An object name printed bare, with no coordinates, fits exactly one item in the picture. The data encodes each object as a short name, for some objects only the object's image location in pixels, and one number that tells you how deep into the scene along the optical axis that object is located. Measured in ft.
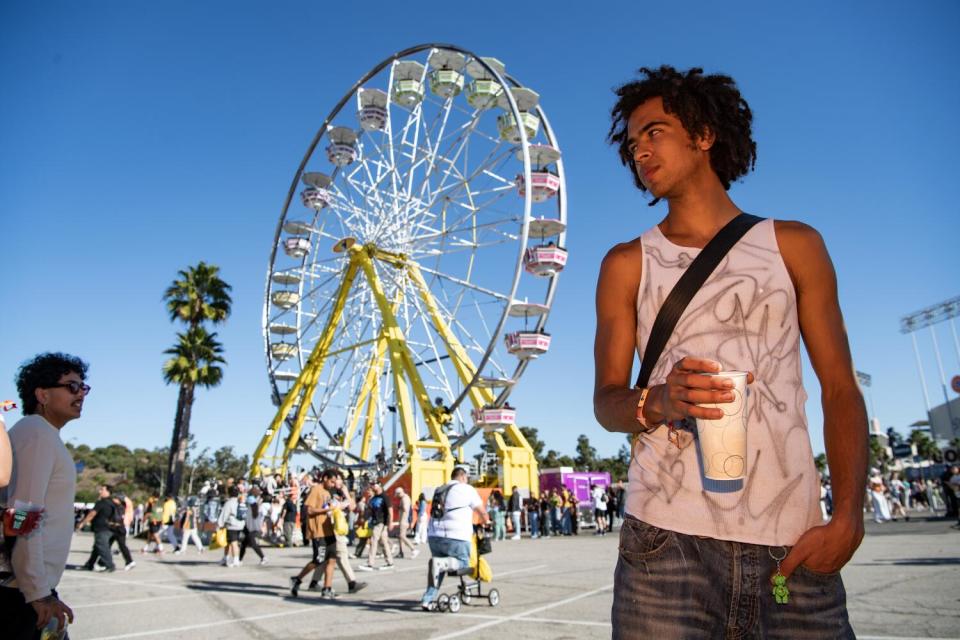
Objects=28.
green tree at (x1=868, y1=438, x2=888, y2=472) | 197.98
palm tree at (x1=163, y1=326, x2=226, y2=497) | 107.14
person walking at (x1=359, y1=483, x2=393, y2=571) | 46.32
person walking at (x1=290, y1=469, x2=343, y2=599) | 31.24
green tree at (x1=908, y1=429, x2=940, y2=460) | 249.38
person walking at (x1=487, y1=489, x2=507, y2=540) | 80.06
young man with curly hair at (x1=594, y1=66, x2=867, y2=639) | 5.35
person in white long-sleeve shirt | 9.21
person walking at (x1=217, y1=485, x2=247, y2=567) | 49.83
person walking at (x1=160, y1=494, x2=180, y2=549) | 69.02
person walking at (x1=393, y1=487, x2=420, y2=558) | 54.75
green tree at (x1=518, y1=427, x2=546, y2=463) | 265.95
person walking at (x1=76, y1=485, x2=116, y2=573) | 47.11
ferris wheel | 90.68
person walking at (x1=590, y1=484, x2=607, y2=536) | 79.71
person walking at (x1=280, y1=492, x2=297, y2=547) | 76.27
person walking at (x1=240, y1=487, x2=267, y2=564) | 53.06
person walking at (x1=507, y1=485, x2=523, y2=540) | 83.99
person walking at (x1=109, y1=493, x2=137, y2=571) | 47.65
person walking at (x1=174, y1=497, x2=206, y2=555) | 68.28
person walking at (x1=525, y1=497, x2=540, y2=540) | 83.87
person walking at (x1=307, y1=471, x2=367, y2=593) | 32.14
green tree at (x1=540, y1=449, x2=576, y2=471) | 254.88
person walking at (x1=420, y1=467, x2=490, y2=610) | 25.66
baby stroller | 25.73
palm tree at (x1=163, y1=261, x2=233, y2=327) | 115.55
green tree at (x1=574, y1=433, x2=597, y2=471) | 281.54
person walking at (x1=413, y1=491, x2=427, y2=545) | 76.64
